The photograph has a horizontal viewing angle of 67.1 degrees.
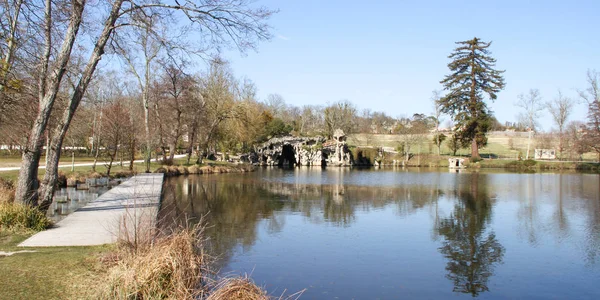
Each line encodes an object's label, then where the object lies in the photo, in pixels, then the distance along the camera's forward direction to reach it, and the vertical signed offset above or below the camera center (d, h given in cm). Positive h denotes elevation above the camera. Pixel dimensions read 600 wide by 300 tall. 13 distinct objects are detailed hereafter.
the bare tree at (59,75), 996 +181
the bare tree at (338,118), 5841 +481
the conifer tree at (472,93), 4831 +678
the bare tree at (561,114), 5328 +488
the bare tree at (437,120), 5515 +432
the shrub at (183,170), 3189 -109
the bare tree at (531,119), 5266 +436
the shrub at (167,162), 3255 -53
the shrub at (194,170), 3269 -110
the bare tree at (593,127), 4284 +276
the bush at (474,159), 4816 -42
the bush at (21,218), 879 -126
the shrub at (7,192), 1014 -93
